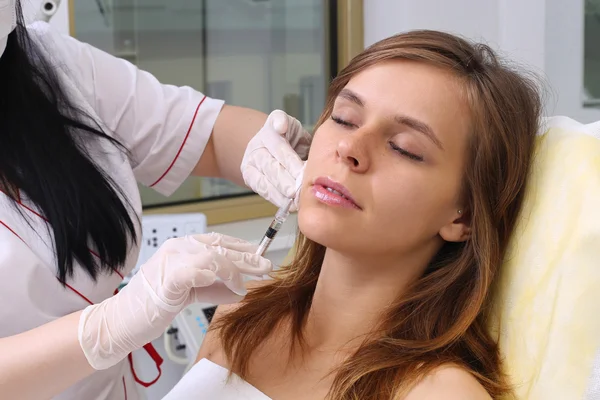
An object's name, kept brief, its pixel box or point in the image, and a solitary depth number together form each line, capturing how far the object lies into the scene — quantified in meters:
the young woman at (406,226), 1.07
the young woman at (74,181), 1.02
